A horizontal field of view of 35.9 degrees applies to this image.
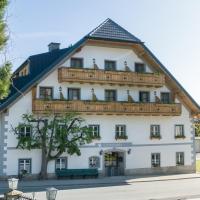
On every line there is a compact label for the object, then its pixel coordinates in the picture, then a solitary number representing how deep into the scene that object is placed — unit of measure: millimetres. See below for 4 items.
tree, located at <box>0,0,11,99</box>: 12574
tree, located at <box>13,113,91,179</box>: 22545
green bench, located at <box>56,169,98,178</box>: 23180
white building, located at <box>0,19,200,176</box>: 22770
